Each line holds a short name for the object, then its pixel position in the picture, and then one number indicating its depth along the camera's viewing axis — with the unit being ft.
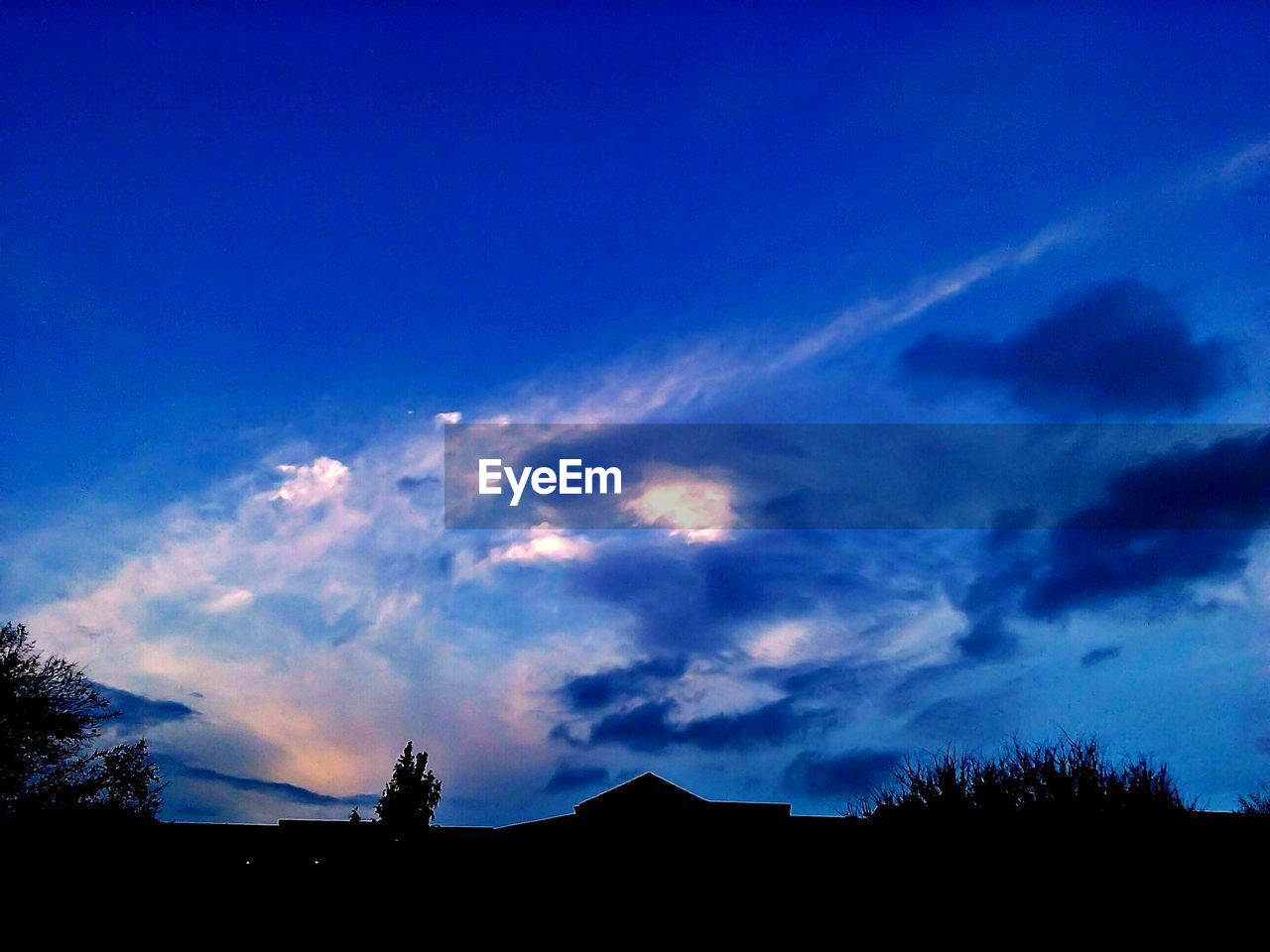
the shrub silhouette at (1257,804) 106.42
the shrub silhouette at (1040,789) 81.15
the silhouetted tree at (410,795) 182.76
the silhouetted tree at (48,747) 101.35
